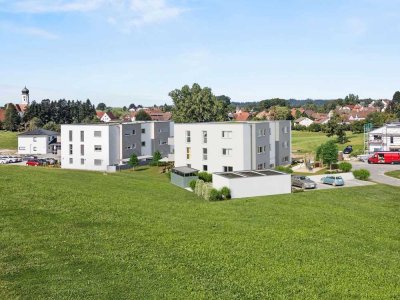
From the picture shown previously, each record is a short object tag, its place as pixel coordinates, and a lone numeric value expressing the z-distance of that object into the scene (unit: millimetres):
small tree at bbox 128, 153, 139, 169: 64750
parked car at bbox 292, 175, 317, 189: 45050
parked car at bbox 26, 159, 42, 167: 75006
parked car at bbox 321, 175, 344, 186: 47062
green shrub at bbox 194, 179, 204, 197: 42247
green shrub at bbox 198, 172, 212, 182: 49938
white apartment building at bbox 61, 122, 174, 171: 69312
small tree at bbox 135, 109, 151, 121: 162750
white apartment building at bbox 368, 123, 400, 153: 80000
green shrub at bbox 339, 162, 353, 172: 55750
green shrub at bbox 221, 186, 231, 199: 39844
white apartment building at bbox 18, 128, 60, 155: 95062
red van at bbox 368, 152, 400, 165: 67562
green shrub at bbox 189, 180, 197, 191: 45219
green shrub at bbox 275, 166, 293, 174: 51244
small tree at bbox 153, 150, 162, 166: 68894
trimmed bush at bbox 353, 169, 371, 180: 50938
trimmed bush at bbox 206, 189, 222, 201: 39406
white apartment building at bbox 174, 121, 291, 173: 54156
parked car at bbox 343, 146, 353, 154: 82075
